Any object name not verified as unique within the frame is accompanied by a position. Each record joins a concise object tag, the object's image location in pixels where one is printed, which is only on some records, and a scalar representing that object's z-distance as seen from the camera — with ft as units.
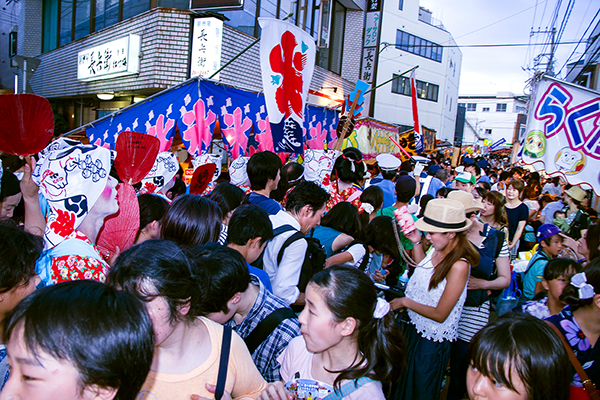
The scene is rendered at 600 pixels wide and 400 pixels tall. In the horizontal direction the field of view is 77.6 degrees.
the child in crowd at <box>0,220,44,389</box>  4.73
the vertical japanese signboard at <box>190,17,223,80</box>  30.30
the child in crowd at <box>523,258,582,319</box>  9.25
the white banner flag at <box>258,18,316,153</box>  15.78
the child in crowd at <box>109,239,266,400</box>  4.33
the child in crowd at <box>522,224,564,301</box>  13.17
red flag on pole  30.53
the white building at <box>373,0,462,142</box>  72.23
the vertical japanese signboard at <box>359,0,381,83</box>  54.80
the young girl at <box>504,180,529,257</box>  18.65
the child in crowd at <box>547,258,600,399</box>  6.57
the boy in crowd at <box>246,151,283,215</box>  12.51
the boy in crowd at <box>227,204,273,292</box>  7.79
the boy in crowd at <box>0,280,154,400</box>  2.94
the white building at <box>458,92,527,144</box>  166.40
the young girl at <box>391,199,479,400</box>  8.52
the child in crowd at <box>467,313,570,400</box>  4.72
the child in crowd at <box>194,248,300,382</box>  6.04
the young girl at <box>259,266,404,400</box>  5.57
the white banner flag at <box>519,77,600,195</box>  12.97
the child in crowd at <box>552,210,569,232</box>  19.72
